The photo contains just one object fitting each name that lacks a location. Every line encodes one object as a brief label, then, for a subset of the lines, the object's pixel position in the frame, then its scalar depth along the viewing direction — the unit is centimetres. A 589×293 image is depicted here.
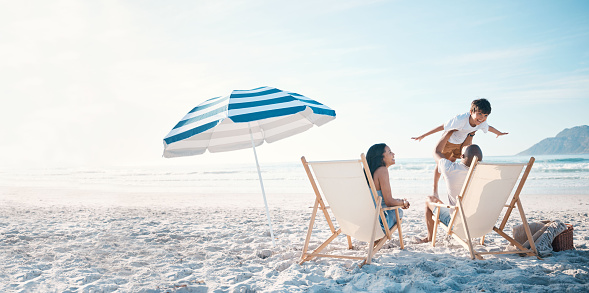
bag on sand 346
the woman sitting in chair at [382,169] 340
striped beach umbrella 329
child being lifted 409
